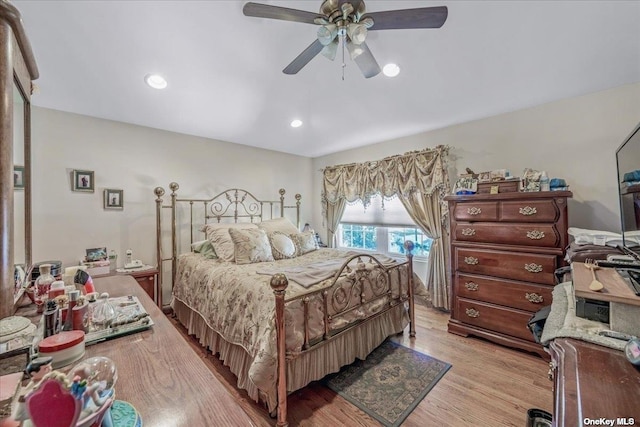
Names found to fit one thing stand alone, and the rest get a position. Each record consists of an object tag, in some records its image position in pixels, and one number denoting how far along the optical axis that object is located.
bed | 1.64
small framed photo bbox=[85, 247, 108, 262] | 2.70
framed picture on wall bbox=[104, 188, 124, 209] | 2.87
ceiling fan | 1.34
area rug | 1.72
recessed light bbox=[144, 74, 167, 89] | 2.36
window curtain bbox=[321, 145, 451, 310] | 3.21
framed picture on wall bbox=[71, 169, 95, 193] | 2.68
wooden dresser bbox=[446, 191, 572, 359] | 2.18
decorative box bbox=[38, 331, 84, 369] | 0.74
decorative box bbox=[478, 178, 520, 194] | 2.49
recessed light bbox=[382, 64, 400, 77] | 2.32
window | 3.74
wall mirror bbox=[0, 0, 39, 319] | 0.87
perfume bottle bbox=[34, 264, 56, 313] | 1.15
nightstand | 2.69
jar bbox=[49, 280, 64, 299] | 1.09
